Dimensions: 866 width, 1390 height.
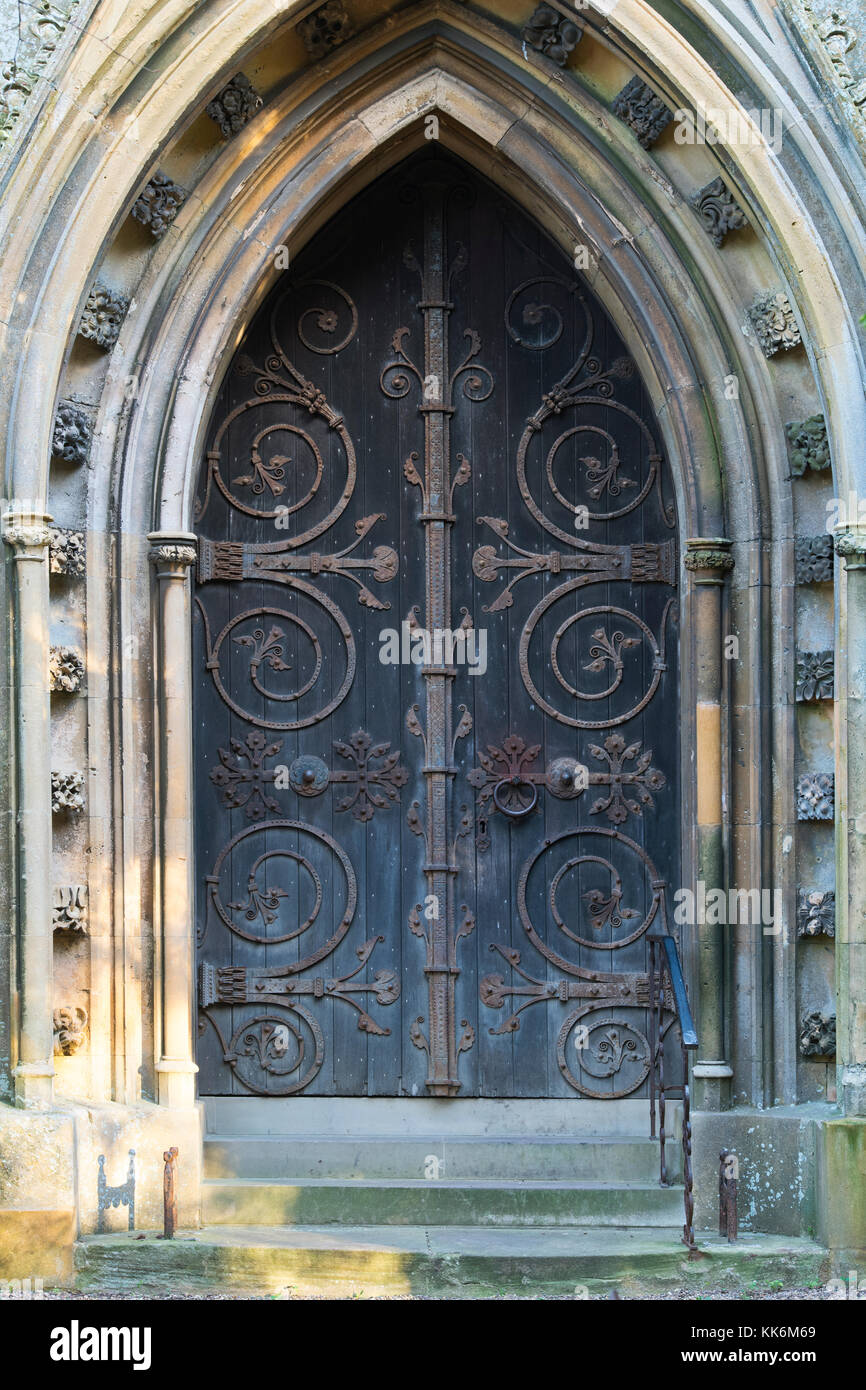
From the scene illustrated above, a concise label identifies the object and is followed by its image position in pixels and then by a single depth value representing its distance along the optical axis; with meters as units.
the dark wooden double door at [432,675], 7.47
